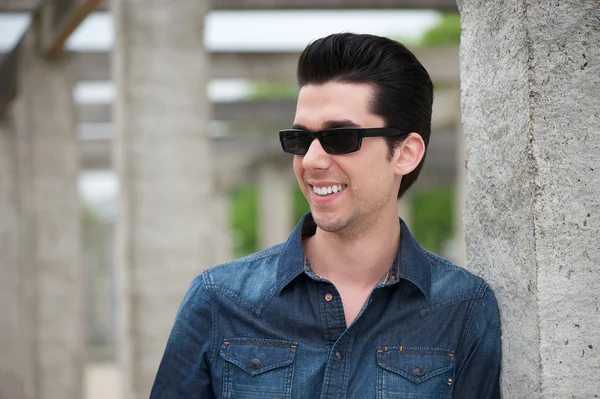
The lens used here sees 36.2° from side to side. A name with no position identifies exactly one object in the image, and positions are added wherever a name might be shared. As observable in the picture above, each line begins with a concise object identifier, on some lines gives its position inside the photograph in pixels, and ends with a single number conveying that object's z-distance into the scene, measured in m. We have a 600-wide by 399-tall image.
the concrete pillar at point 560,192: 2.81
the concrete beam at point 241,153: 25.25
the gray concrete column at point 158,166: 8.15
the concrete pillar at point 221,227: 29.80
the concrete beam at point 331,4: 12.78
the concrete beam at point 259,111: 20.64
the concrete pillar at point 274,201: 29.45
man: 3.09
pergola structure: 8.18
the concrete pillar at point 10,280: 15.02
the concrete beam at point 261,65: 16.12
